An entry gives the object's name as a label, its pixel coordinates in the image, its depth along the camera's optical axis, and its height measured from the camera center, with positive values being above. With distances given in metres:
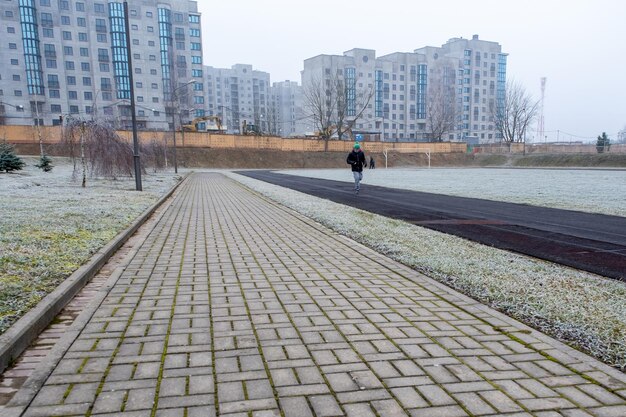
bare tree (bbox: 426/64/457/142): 95.25 +12.77
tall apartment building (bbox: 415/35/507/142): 119.19 +21.04
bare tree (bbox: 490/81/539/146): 80.56 +7.03
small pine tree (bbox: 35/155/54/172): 28.44 -0.09
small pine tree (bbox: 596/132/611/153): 55.81 +0.91
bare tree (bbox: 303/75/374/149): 71.44 +11.41
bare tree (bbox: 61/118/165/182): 19.43 +0.73
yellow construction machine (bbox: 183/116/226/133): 60.69 +5.07
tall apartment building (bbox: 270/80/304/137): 137.80 +19.31
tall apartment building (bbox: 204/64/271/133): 140.75 +23.85
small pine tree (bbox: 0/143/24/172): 24.66 +0.25
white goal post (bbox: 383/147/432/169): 69.31 +0.77
